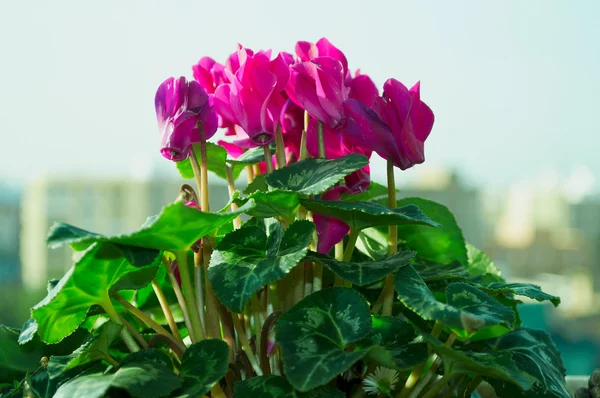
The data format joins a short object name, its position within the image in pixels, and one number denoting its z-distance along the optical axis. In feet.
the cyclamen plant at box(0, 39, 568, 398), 1.48
